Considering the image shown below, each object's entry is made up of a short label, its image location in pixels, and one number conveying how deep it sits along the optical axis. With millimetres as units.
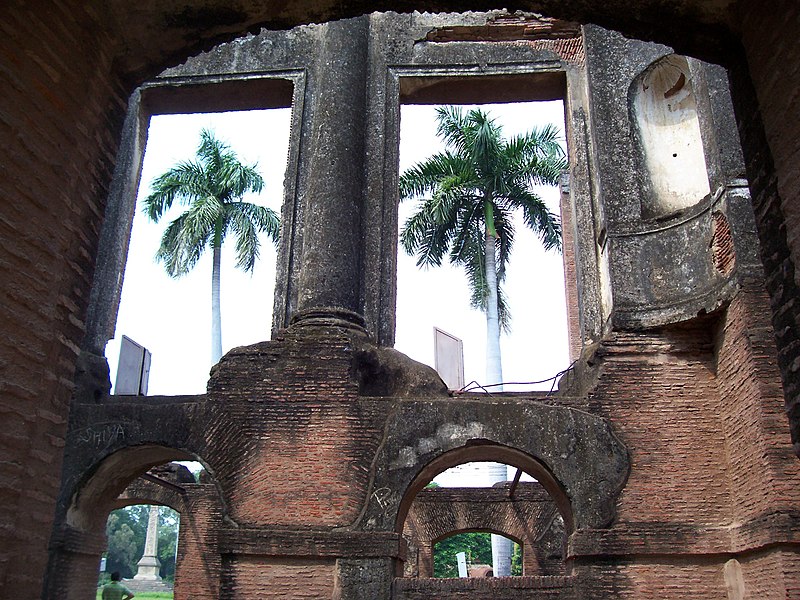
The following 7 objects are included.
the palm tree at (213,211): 23031
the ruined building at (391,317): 3295
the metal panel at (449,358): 13242
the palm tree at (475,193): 19492
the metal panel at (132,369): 13062
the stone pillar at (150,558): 34375
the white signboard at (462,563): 26234
